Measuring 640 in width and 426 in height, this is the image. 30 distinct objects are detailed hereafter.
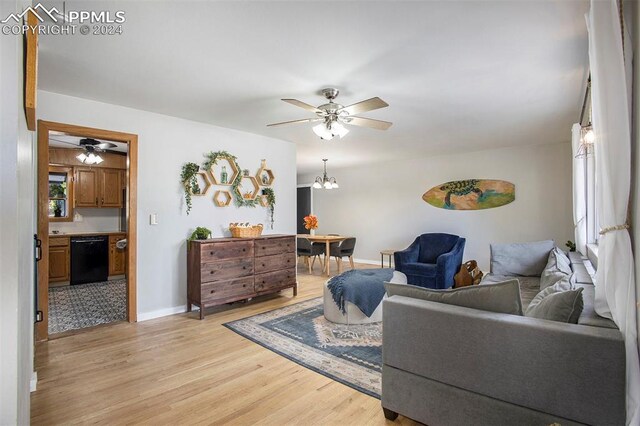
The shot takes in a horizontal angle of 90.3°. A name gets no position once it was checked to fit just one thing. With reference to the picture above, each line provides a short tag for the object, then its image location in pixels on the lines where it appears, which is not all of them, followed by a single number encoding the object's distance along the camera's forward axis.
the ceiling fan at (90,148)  5.42
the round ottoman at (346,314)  3.53
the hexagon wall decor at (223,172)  4.41
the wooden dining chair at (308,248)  6.58
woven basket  4.35
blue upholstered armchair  4.84
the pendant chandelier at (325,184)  7.16
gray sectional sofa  1.37
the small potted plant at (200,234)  4.06
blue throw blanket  3.50
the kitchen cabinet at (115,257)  5.99
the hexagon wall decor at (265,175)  4.91
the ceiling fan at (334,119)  3.01
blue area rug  2.49
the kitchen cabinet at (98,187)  6.00
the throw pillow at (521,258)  3.95
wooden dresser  3.81
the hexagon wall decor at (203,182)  4.28
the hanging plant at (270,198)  4.97
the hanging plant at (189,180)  4.10
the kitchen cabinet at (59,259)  5.41
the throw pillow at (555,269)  2.52
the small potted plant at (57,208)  5.91
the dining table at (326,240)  6.47
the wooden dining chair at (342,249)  6.53
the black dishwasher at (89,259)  5.63
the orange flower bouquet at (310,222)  6.84
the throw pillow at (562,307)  1.59
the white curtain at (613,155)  1.44
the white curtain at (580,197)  4.04
